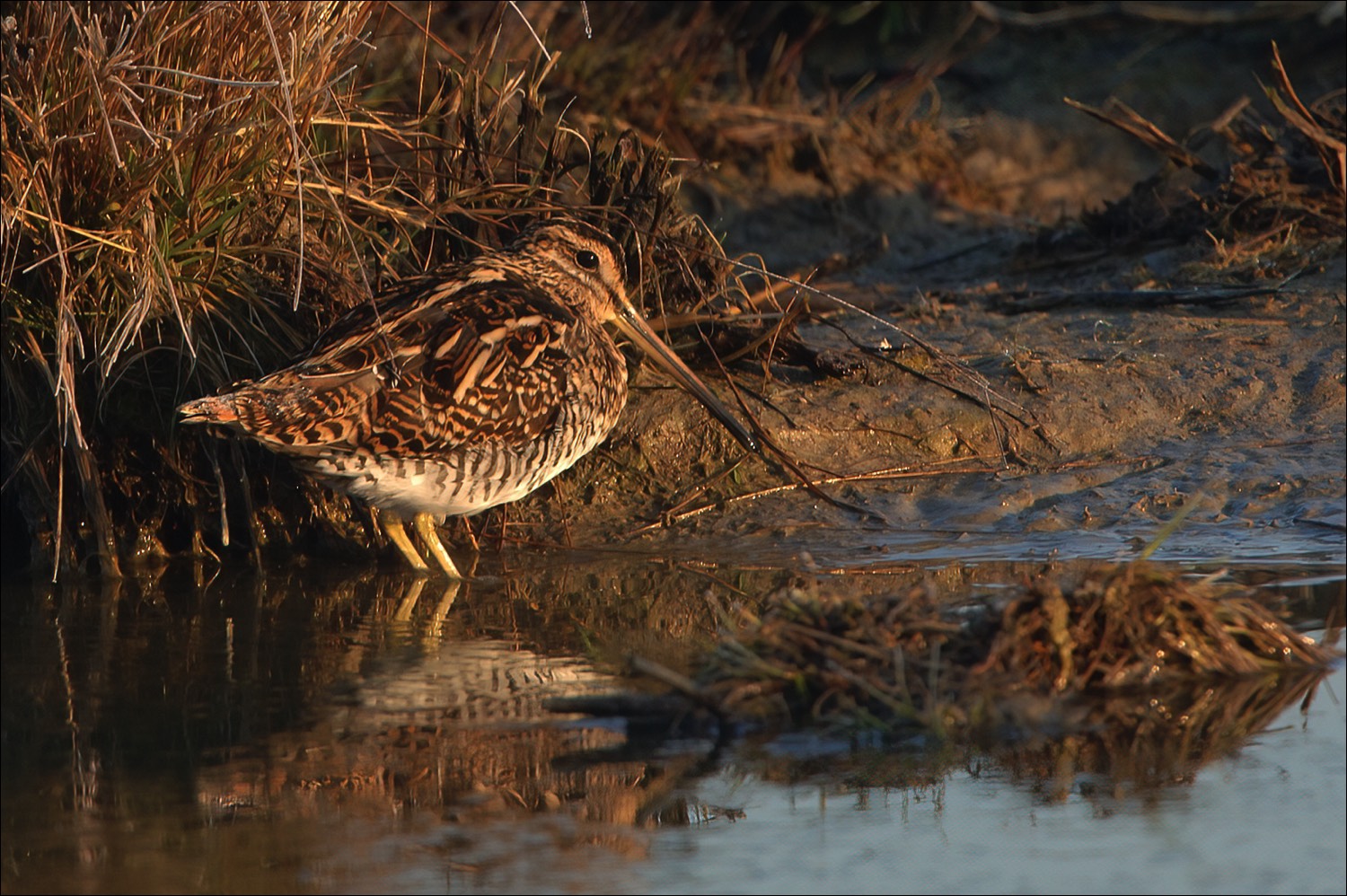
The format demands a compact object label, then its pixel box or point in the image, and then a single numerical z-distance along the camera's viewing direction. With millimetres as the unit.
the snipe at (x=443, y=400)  8836
